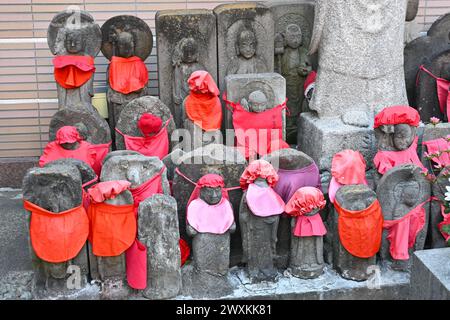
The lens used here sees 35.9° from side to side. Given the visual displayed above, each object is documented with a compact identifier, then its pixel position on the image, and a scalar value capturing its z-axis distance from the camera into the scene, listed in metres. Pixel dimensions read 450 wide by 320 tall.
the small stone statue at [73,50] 7.43
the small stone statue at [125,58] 7.68
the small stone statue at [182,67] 7.54
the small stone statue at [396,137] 6.45
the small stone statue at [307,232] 5.91
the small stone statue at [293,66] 8.04
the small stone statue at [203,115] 7.16
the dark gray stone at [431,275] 3.94
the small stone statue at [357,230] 5.89
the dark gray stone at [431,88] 7.81
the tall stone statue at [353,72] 7.05
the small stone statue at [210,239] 5.83
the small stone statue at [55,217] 5.57
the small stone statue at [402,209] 6.09
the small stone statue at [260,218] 5.92
